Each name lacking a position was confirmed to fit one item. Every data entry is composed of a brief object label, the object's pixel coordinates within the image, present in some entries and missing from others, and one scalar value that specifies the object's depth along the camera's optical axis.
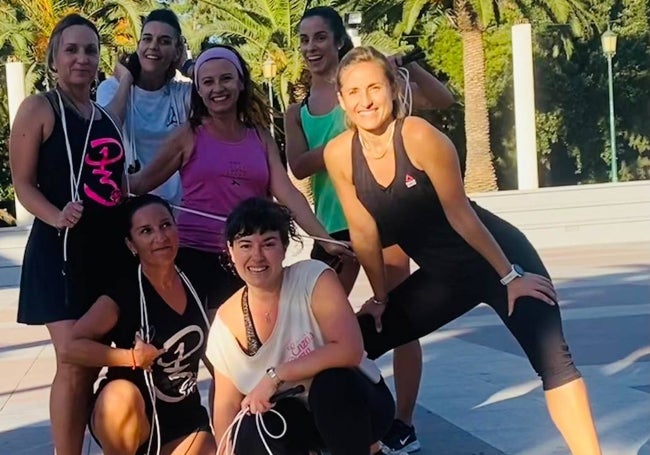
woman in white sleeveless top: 3.60
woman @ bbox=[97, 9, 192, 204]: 4.64
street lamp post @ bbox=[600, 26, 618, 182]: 26.17
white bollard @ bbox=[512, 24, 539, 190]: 23.41
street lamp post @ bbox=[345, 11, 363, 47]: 13.09
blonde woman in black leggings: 3.88
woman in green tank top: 4.80
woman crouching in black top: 3.94
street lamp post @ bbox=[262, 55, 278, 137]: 23.78
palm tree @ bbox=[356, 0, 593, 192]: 23.84
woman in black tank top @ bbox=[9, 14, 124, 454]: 4.08
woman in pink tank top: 4.33
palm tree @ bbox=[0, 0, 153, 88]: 26.11
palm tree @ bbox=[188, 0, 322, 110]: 25.00
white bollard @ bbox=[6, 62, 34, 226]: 21.08
